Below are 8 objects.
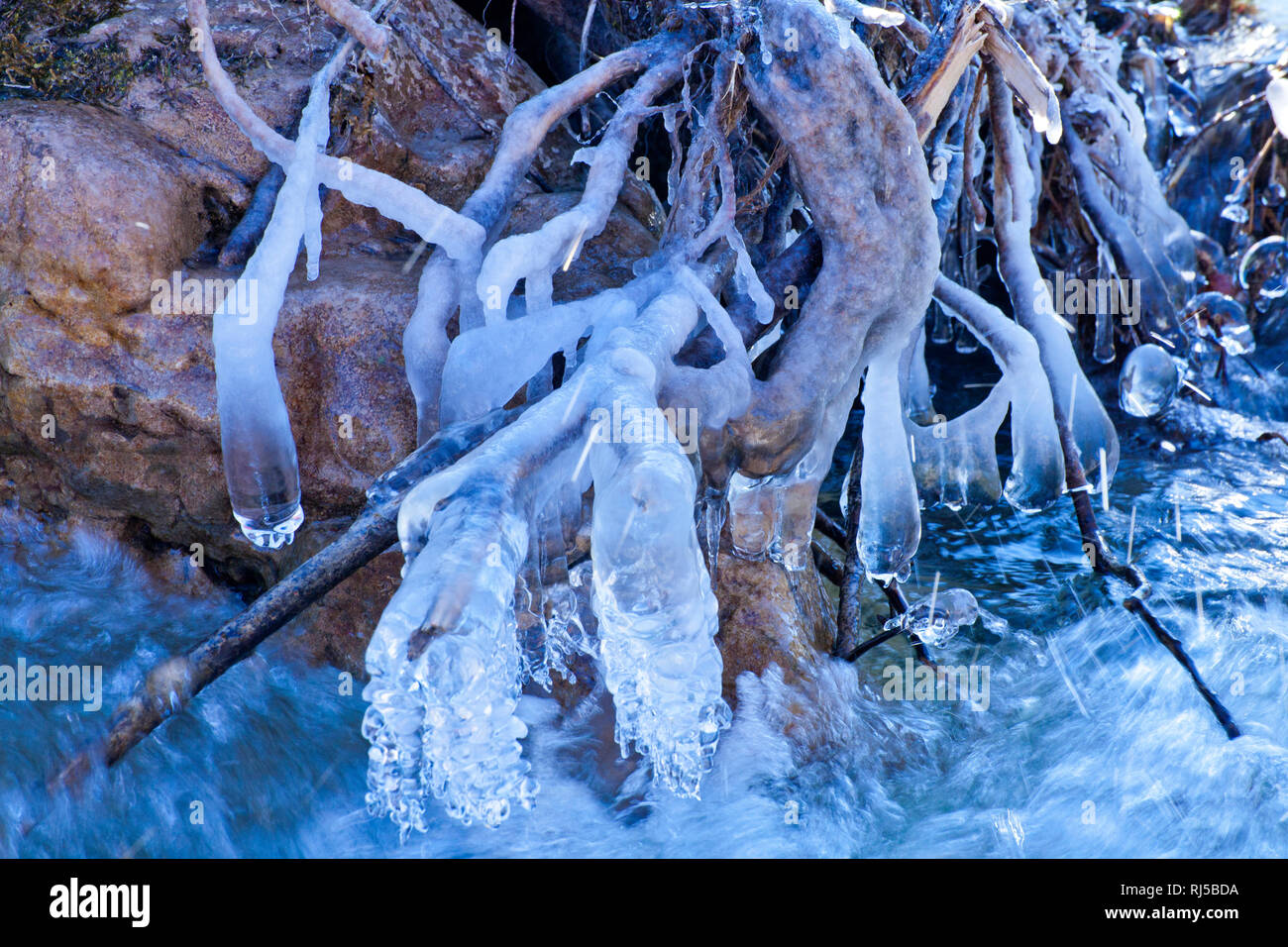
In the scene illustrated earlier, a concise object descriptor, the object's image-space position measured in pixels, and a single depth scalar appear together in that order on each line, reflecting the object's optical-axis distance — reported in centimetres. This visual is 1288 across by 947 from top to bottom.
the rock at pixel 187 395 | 310
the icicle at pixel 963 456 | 345
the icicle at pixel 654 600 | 196
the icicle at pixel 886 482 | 308
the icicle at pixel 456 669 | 183
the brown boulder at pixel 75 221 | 306
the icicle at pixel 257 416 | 271
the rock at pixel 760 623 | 312
